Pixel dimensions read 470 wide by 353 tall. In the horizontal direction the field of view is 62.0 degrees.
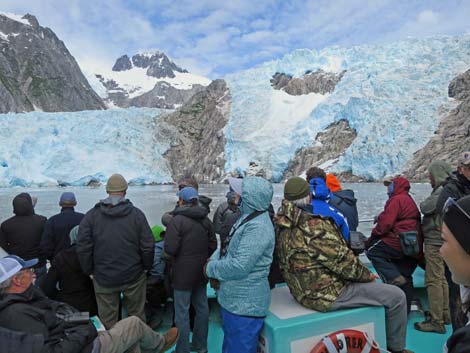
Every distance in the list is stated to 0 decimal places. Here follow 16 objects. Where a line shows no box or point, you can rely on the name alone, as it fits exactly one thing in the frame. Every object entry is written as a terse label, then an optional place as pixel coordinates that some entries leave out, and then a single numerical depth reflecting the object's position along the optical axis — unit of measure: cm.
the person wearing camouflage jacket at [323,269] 211
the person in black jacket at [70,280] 275
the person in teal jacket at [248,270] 204
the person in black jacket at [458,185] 248
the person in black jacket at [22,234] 312
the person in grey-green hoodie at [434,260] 284
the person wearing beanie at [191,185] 335
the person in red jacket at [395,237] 291
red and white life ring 205
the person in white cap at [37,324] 160
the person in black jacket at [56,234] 296
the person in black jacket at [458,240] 99
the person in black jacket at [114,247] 252
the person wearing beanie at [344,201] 332
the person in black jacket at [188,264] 262
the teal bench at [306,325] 204
